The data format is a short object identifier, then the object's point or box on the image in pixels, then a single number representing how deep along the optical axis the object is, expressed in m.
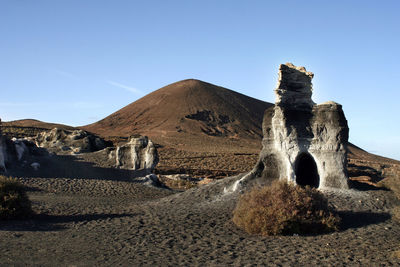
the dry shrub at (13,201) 10.39
